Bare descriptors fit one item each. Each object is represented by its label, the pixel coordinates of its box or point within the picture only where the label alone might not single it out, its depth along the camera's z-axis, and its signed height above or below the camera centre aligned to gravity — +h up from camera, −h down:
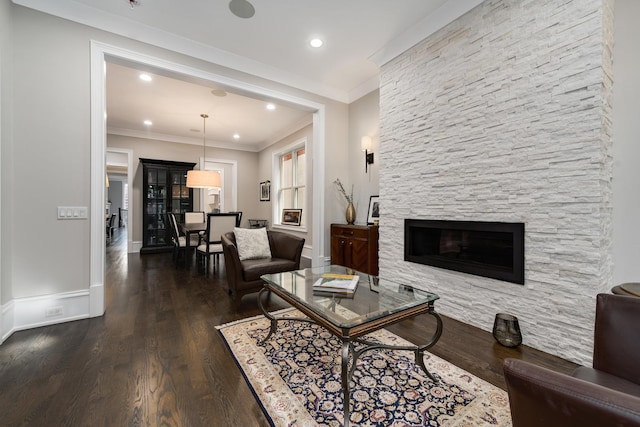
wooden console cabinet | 3.53 -0.50
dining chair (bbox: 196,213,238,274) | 4.04 -0.32
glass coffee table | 1.32 -0.57
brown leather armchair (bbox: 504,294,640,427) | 0.52 -0.40
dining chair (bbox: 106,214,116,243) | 8.39 -0.64
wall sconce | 3.92 +0.96
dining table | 4.36 -0.36
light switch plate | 2.39 -0.03
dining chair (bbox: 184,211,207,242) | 5.58 -0.15
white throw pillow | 3.15 -0.40
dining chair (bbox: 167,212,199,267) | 4.60 -0.55
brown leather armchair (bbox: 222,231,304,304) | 2.77 -0.60
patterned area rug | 1.31 -1.02
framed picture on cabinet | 3.84 +0.03
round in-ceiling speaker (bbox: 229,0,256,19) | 2.47 +1.97
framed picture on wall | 6.93 +0.54
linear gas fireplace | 2.13 -0.32
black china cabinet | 5.89 +0.27
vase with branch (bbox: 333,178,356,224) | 3.98 +0.11
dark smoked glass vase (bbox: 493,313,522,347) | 2.01 -0.91
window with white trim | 5.84 +0.75
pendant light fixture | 4.68 +0.56
